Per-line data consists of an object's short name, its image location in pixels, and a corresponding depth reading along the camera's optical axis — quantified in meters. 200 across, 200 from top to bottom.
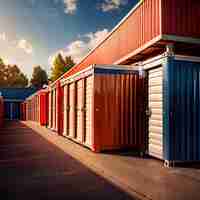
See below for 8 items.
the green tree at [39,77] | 78.38
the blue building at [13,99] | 40.37
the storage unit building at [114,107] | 8.53
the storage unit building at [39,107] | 20.55
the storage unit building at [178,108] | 6.62
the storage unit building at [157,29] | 7.58
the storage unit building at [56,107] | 13.93
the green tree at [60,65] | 65.31
